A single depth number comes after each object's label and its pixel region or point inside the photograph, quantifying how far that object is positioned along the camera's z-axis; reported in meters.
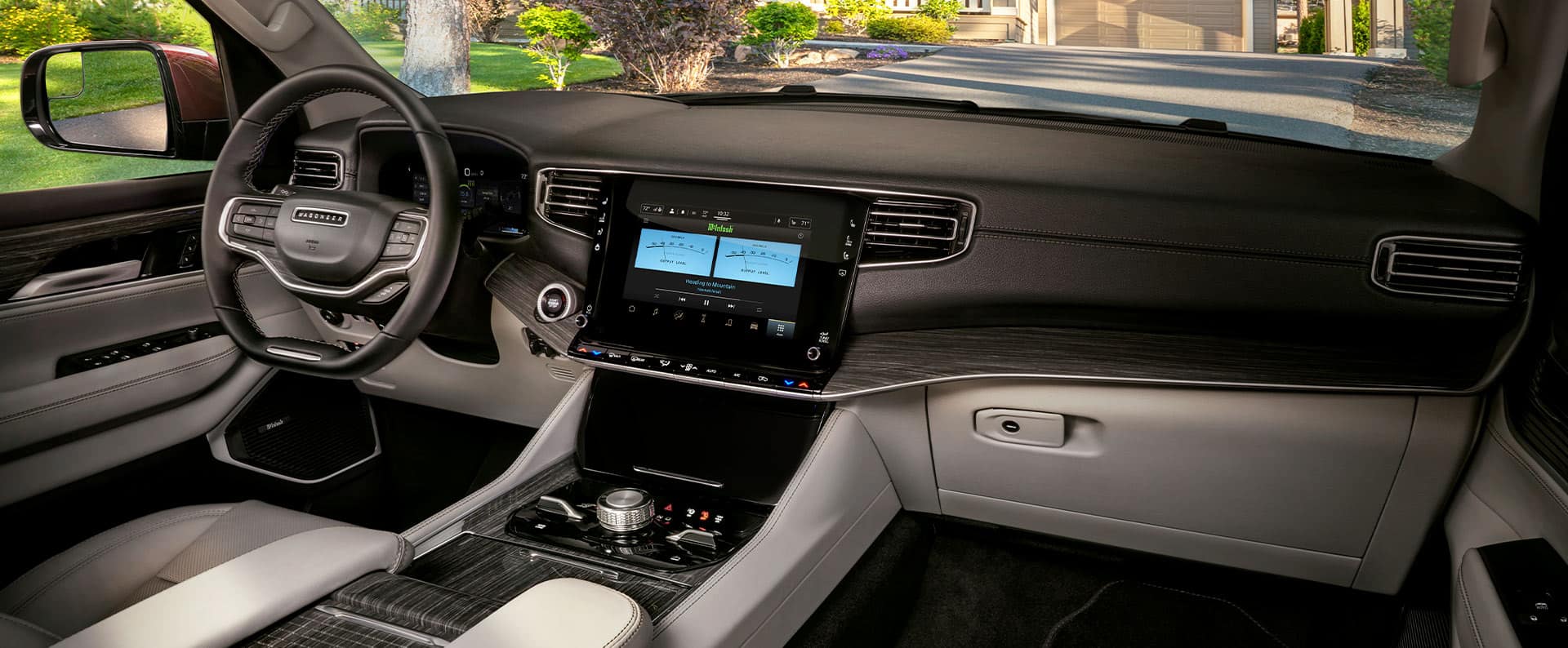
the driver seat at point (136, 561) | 1.41
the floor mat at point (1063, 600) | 1.77
